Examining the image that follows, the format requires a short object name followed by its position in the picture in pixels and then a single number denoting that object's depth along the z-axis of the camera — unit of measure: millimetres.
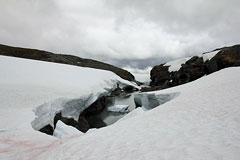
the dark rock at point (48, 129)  4713
